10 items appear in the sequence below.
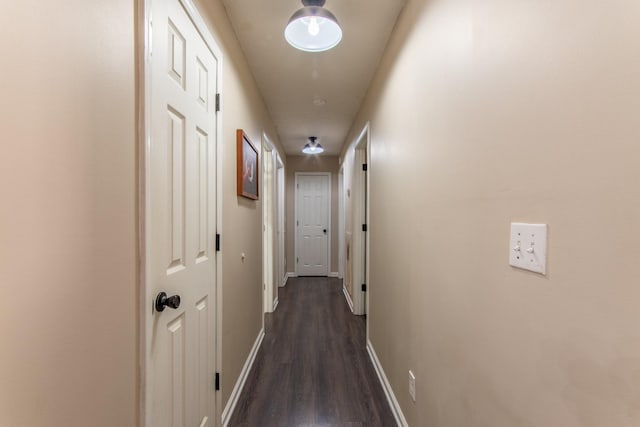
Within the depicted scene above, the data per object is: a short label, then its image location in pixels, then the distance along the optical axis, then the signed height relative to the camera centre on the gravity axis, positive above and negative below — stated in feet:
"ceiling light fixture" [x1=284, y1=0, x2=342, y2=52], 5.00 +3.31
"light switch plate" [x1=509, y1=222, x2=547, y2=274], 2.27 -0.28
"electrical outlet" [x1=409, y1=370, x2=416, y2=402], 5.03 -3.01
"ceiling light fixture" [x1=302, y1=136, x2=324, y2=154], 15.09 +3.38
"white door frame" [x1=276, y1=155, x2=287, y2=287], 14.76 -0.34
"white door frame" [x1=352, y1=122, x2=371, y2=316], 11.78 -0.74
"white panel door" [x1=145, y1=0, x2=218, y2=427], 3.22 -0.14
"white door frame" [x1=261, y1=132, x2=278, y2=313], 11.61 -0.42
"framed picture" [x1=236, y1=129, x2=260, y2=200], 6.79 +1.13
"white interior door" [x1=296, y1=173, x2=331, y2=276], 19.42 -0.82
